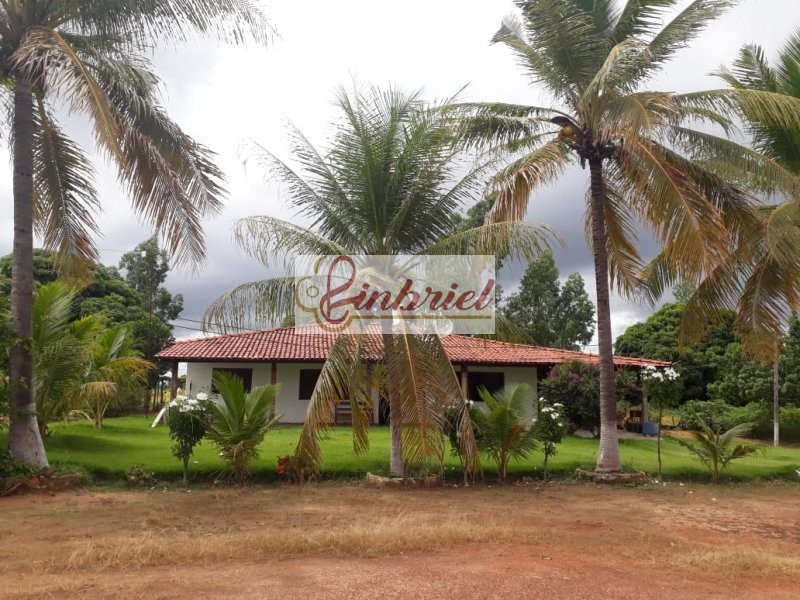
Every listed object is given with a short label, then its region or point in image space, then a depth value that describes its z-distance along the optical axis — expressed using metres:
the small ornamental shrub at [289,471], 9.84
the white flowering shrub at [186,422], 9.62
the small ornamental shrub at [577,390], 16.30
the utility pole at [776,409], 18.41
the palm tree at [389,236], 9.06
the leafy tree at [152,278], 28.27
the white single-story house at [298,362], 18.11
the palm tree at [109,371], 11.37
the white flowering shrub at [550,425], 10.70
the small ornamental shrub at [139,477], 9.86
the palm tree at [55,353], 10.20
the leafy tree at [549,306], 28.69
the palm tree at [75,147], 9.03
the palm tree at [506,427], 10.34
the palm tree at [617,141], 9.09
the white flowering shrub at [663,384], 11.20
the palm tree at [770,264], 10.49
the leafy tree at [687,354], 25.73
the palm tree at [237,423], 9.82
